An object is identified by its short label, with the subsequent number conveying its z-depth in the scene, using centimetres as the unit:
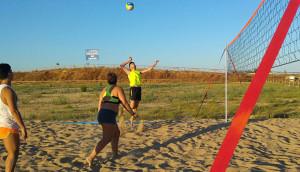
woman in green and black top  339
